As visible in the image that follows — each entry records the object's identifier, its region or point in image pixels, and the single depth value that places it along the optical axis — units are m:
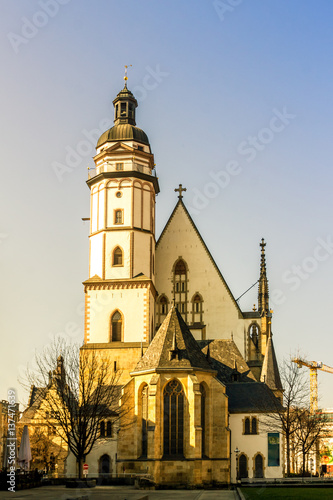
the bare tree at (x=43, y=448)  56.44
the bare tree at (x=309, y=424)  53.51
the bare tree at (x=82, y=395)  44.88
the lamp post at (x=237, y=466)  48.97
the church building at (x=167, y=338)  46.81
